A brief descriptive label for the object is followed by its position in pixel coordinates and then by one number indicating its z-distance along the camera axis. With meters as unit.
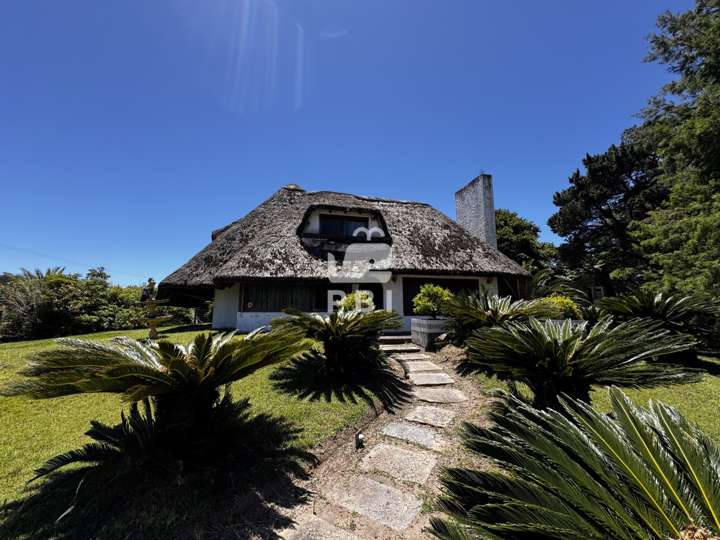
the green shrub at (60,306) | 11.76
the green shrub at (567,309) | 9.33
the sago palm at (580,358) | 2.97
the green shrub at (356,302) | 7.84
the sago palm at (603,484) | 1.10
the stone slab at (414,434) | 3.53
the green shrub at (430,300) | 8.83
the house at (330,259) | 11.35
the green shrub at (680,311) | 6.93
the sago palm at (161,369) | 2.34
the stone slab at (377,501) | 2.40
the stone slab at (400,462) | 2.95
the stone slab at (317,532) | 2.17
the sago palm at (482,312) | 6.81
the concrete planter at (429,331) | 8.04
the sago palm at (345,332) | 5.32
